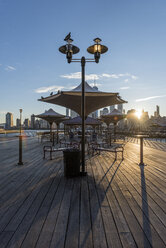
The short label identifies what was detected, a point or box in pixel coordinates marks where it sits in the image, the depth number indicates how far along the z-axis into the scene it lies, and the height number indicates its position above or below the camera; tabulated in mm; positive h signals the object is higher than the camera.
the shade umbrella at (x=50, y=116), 13195 +1036
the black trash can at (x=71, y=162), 4289 -1090
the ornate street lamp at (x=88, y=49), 4654 +2541
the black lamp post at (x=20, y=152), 6070 -1089
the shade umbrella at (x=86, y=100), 5766 +1327
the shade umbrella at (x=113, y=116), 14238 +1063
